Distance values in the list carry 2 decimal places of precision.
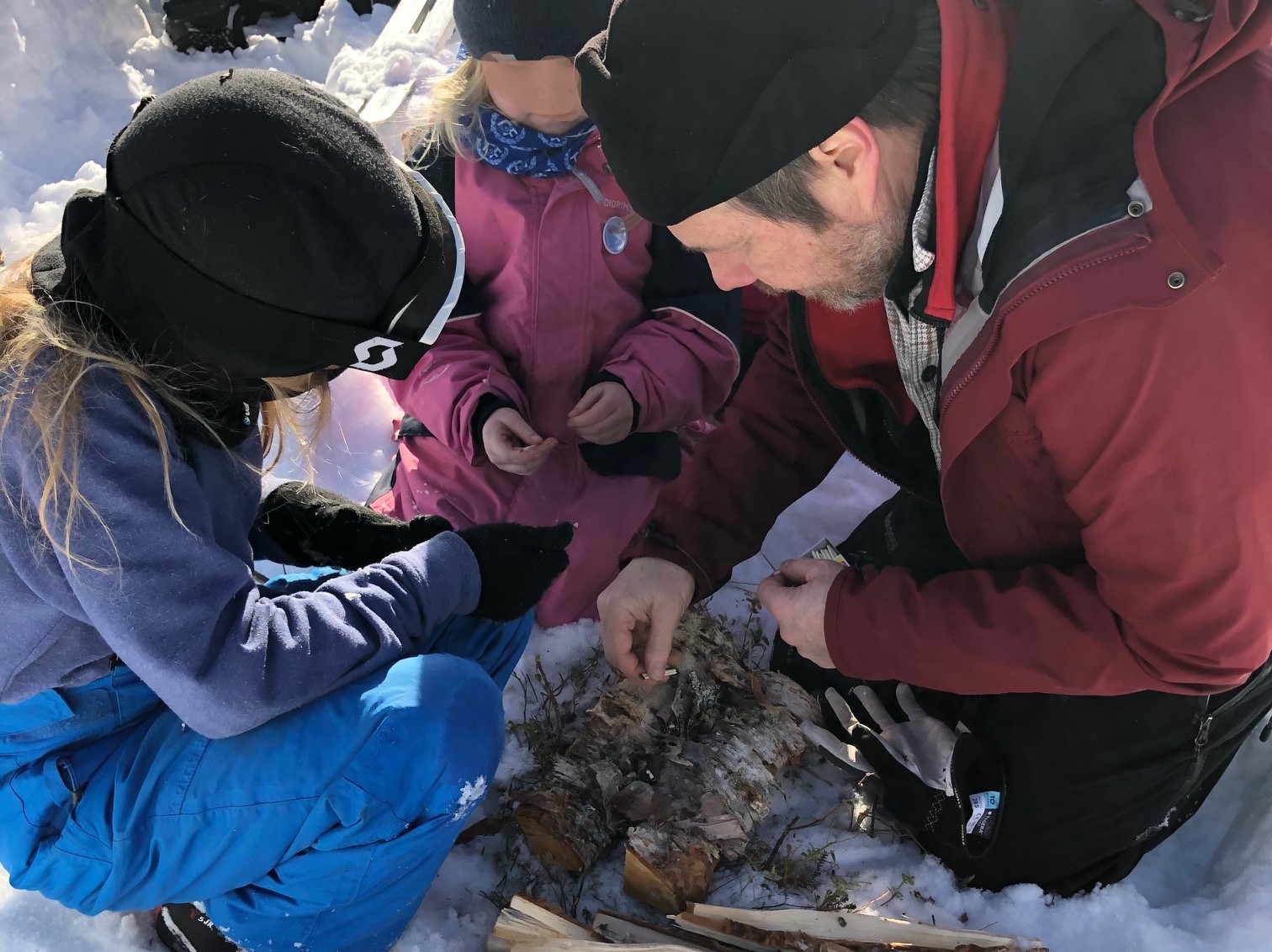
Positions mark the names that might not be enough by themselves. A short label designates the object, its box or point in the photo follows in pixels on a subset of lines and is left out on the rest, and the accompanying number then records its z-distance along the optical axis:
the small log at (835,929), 1.79
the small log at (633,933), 1.79
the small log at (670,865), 1.84
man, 1.23
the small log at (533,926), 1.73
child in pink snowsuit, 2.48
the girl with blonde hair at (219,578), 1.36
